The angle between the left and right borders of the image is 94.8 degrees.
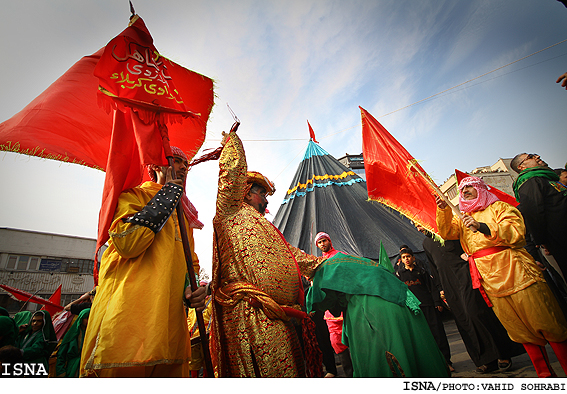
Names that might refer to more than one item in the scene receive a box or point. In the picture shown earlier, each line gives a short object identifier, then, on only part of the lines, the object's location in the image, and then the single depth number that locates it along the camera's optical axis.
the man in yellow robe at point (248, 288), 1.40
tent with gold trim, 7.12
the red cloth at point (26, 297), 5.62
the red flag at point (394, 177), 3.40
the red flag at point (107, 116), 1.56
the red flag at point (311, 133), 11.44
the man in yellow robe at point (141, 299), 1.14
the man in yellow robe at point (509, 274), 2.22
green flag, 3.19
